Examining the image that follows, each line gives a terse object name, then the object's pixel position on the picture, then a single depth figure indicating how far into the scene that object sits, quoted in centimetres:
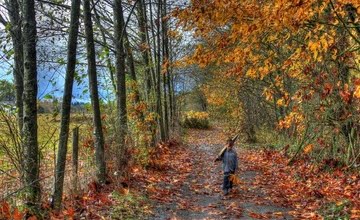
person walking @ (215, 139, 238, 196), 1212
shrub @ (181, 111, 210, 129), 4555
